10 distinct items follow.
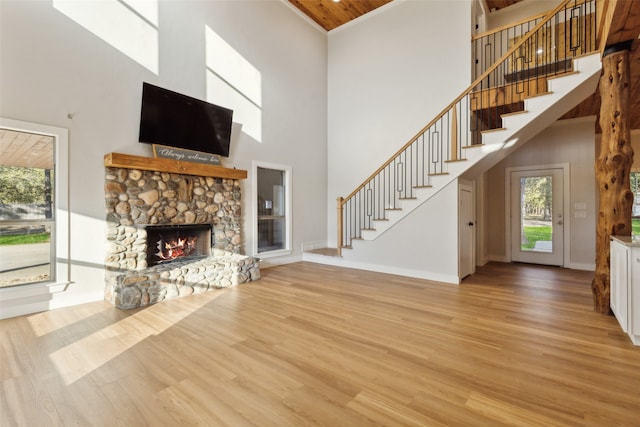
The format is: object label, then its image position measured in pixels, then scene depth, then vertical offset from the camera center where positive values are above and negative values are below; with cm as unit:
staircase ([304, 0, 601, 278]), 402 +143
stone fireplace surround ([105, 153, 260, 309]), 382 -13
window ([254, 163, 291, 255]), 600 +9
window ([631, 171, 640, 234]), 644 +28
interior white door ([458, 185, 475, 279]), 485 -33
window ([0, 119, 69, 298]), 329 +8
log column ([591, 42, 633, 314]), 318 +52
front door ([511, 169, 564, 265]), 618 -9
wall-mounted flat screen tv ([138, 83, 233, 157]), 426 +141
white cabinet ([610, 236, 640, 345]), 250 -64
